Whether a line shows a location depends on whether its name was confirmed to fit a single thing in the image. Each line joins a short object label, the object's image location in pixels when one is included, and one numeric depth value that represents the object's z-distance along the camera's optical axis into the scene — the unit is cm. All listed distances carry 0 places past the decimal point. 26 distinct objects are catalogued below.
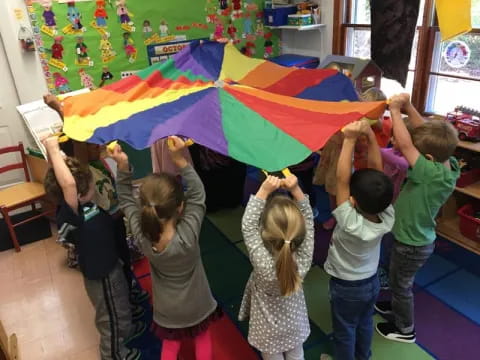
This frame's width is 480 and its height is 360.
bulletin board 364
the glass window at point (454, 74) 335
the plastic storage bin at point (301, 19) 425
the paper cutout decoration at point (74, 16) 364
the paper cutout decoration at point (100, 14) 376
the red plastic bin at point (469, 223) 307
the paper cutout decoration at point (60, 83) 378
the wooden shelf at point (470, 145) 291
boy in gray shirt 176
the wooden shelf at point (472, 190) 302
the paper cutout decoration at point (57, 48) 368
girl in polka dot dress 161
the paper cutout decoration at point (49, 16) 356
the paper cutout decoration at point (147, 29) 403
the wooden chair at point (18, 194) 339
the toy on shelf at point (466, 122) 302
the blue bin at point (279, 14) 448
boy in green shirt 203
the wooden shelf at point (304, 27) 420
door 364
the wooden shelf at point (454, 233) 311
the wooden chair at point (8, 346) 173
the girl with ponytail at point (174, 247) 174
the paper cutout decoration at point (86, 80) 387
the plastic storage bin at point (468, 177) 314
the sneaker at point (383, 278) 276
